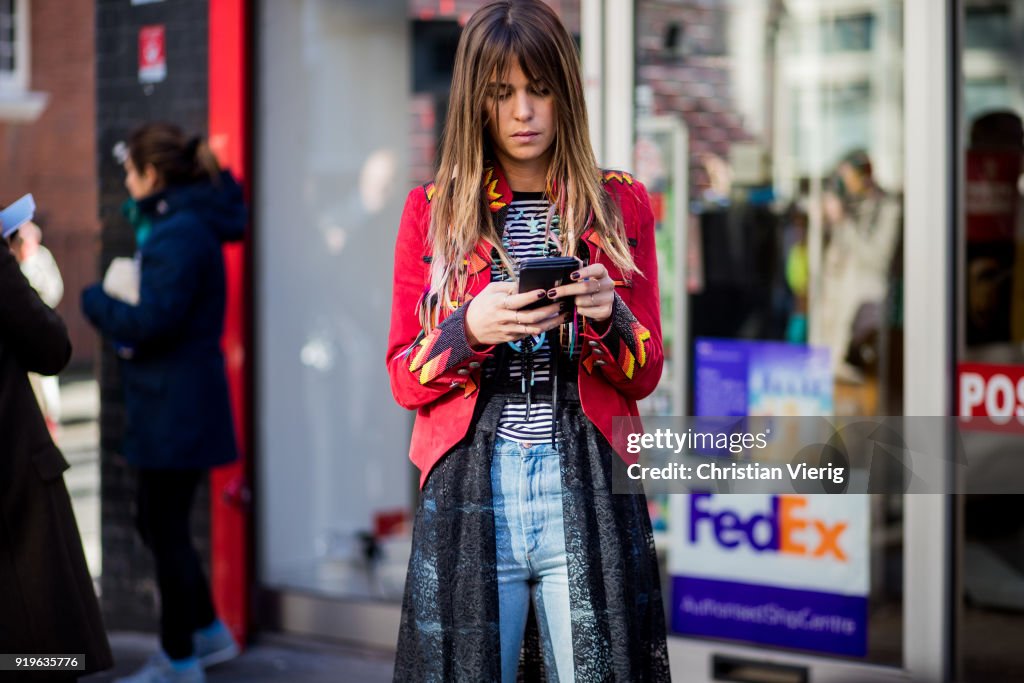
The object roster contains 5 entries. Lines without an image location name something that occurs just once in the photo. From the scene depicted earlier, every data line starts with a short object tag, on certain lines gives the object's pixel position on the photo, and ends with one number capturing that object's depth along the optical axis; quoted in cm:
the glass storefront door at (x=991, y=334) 406
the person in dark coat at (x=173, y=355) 453
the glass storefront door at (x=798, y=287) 422
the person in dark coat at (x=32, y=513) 313
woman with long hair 237
